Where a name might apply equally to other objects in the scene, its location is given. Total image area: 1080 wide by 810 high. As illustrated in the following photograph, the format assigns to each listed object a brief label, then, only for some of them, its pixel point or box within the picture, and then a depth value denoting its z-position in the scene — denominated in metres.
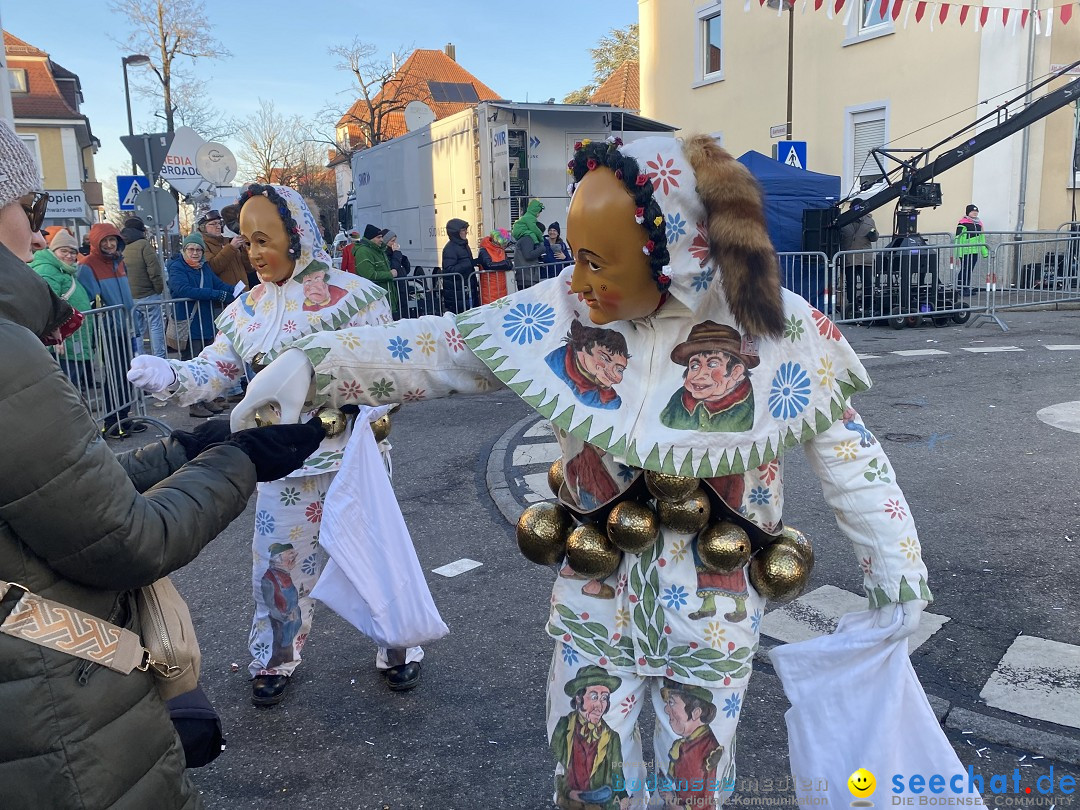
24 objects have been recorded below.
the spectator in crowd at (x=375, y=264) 11.79
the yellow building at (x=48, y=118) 41.34
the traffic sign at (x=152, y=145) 12.05
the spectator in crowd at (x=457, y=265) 12.27
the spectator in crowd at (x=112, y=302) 8.11
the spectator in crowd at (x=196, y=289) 9.44
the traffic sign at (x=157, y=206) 12.96
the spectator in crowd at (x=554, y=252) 13.09
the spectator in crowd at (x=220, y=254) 9.24
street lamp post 24.70
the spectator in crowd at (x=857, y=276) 12.65
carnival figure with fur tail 1.85
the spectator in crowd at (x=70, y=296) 7.56
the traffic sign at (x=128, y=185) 16.55
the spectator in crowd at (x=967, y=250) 12.88
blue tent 14.46
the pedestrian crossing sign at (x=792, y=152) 15.45
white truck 14.73
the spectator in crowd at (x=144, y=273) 10.40
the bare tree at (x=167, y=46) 27.09
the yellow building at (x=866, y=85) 16.42
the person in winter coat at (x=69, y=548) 1.35
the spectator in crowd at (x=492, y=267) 12.43
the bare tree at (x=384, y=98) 35.12
